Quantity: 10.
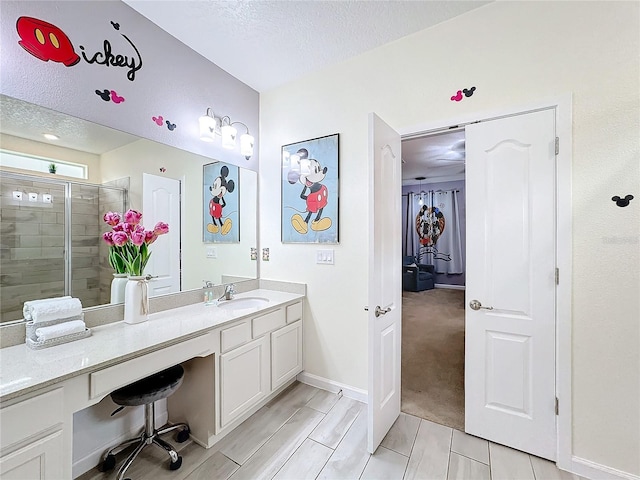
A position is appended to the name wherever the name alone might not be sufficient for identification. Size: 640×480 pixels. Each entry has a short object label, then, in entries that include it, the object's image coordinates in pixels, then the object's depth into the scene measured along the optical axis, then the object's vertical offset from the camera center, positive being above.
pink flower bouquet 1.66 -0.01
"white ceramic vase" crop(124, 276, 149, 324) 1.68 -0.37
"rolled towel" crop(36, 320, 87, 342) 1.30 -0.44
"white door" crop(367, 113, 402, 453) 1.66 -0.27
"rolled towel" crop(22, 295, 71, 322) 1.36 -0.34
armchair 6.50 -0.88
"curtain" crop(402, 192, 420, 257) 7.25 +0.34
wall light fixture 2.24 +0.95
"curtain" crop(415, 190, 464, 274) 6.75 +0.21
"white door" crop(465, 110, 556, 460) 1.62 -0.27
